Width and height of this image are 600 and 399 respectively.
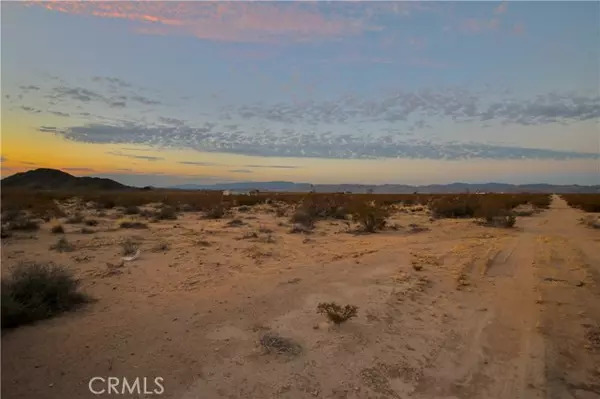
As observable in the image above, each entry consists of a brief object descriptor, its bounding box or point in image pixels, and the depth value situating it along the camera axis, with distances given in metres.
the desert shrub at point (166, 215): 20.36
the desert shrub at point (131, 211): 23.37
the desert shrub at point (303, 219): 17.00
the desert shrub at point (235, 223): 17.98
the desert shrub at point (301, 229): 15.78
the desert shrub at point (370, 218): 16.72
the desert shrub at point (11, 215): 15.27
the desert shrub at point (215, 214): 21.38
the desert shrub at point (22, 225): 13.90
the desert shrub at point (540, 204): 40.26
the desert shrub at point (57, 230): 13.79
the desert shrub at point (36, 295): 5.27
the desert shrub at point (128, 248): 10.28
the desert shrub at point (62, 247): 10.52
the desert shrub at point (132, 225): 16.00
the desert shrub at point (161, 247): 11.02
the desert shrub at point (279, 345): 5.03
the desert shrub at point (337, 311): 5.92
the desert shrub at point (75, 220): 16.98
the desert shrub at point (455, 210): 24.77
